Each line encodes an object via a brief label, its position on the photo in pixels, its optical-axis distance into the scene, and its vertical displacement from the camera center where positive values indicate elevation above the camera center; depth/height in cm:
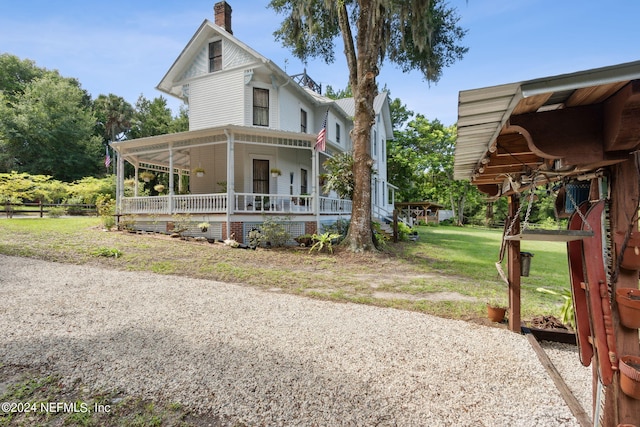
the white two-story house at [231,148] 1230 +295
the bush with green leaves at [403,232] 1648 -101
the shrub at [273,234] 1154 -75
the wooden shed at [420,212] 3069 +19
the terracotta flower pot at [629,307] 165 -49
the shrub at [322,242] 1120 -104
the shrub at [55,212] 2000 +10
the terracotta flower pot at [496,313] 472 -150
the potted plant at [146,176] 1397 +168
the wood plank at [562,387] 252 -163
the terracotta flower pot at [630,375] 160 -83
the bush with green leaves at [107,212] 1327 +7
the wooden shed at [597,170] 155 +26
